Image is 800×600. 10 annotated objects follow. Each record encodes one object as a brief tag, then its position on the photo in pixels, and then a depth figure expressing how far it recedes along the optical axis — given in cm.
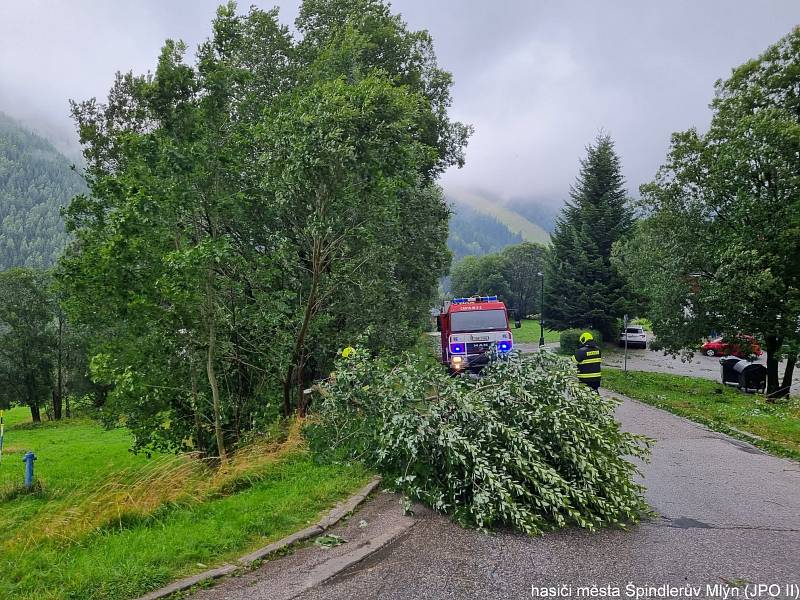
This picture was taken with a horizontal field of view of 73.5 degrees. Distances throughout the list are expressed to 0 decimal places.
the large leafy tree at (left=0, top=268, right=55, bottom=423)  3312
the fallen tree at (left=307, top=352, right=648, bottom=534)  538
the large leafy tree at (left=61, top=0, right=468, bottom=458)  891
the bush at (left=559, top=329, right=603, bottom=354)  3538
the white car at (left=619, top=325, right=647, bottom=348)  4225
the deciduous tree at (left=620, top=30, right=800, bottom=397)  1652
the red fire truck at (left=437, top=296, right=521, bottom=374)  1945
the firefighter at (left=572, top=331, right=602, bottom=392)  1141
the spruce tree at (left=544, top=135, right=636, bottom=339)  3753
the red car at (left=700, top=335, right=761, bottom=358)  1809
